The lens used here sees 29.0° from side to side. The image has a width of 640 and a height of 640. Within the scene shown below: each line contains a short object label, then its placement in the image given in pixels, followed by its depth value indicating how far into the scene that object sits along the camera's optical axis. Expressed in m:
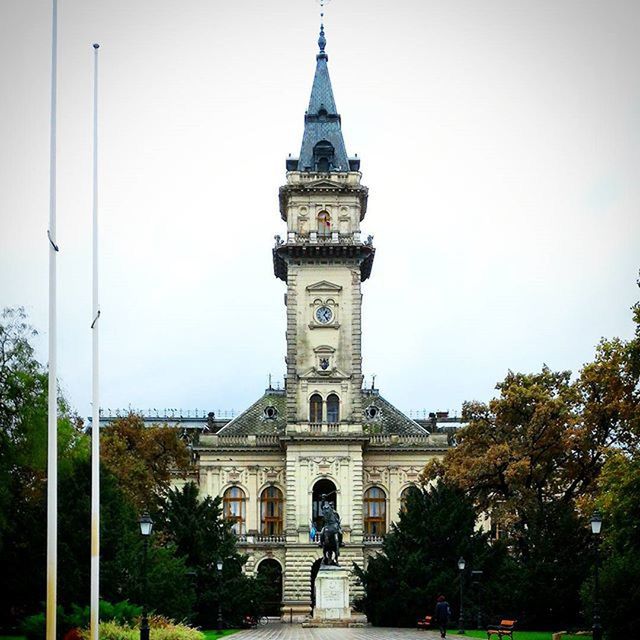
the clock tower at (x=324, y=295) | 85.00
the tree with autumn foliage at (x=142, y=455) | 71.12
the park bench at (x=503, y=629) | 42.92
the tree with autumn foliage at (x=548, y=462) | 52.50
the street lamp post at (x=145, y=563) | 35.19
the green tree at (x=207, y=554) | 58.91
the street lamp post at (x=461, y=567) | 53.09
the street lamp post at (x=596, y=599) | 36.53
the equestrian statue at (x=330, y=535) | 63.28
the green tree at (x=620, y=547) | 39.69
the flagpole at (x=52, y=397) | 25.17
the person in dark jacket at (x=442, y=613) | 48.74
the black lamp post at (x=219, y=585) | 57.05
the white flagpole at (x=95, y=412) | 29.73
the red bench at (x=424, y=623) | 56.03
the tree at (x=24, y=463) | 45.12
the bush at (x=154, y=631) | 36.00
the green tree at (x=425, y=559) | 58.41
